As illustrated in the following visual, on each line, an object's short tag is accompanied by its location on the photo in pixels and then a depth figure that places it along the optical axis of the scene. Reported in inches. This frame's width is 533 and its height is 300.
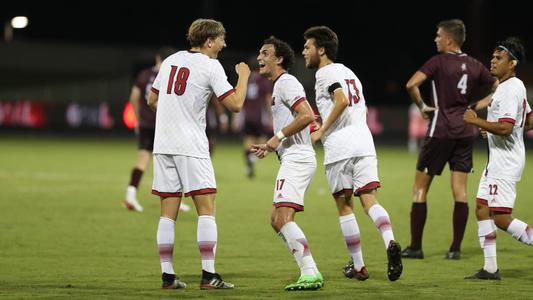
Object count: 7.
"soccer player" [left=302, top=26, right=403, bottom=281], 669.3
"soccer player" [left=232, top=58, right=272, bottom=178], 1583.4
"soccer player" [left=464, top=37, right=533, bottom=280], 658.2
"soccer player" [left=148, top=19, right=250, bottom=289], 628.4
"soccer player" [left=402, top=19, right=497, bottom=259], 794.8
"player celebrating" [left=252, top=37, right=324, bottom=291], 630.5
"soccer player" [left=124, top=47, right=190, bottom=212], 1090.7
